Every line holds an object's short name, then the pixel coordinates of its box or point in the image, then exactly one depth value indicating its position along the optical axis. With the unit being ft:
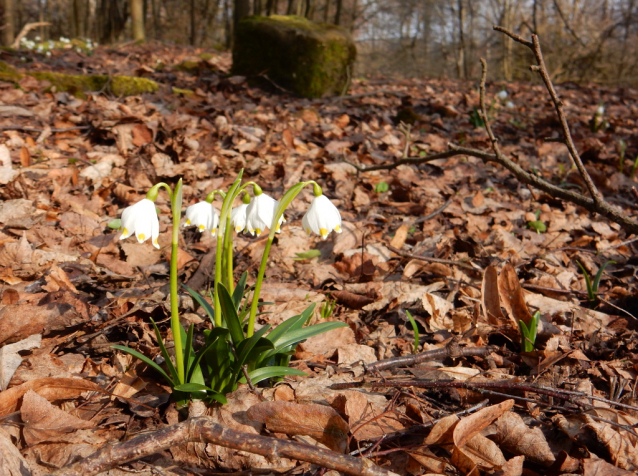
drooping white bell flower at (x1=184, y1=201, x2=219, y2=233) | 1.50
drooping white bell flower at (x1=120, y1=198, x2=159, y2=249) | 1.39
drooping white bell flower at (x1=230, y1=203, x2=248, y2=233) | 1.53
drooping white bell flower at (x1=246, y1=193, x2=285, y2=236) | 1.50
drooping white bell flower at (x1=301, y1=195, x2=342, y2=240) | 1.48
